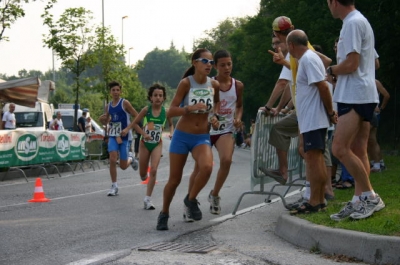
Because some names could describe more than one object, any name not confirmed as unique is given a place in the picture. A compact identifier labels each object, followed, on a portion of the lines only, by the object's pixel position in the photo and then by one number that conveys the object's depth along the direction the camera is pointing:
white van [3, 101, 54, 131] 38.59
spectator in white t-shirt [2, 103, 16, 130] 26.64
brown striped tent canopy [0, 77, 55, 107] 25.30
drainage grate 7.34
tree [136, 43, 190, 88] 54.62
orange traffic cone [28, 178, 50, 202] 13.53
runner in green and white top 12.59
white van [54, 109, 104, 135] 47.06
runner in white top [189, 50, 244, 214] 10.37
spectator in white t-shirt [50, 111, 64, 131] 34.75
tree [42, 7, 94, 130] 39.66
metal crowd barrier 10.73
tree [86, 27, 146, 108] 44.78
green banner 20.02
